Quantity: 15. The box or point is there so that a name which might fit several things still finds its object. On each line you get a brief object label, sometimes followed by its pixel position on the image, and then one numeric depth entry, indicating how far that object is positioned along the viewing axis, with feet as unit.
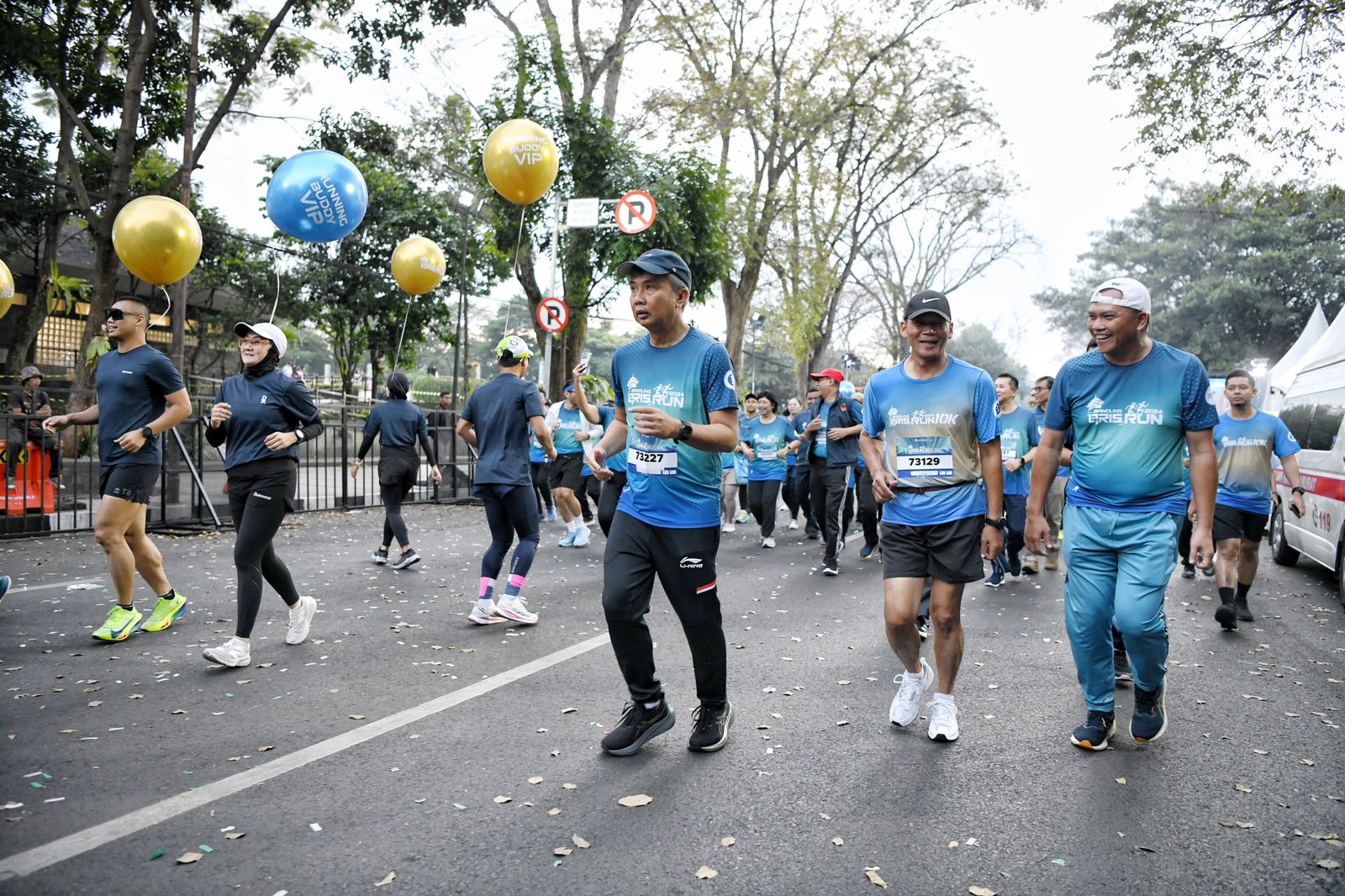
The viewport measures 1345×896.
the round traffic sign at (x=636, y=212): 50.96
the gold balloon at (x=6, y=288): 29.89
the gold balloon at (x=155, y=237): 29.94
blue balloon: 32.48
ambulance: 28.60
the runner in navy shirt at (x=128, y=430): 19.54
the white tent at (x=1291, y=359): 57.24
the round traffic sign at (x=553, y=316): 49.16
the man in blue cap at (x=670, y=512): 13.19
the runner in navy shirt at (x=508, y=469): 22.38
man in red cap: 32.35
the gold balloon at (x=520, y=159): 41.91
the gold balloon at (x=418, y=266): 44.06
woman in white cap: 17.94
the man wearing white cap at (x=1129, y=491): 13.66
